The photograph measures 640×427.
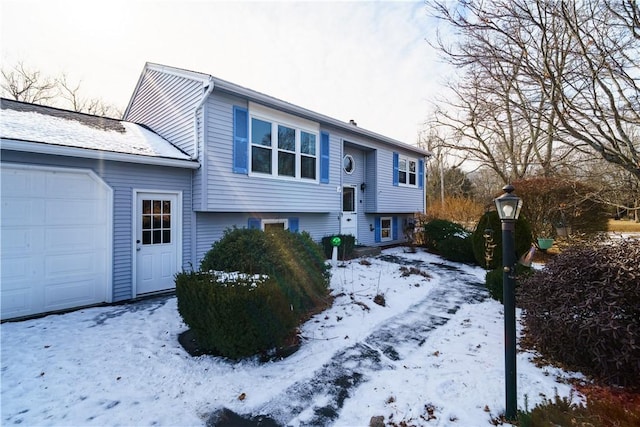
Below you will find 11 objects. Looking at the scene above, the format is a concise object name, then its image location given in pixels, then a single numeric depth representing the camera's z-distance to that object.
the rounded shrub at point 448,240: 10.56
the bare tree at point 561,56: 4.74
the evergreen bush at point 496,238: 8.04
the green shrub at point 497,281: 5.91
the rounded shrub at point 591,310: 2.95
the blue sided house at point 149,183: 5.27
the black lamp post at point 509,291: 2.67
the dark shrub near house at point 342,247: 10.23
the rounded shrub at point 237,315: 3.64
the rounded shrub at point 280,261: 4.75
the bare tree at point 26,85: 17.24
